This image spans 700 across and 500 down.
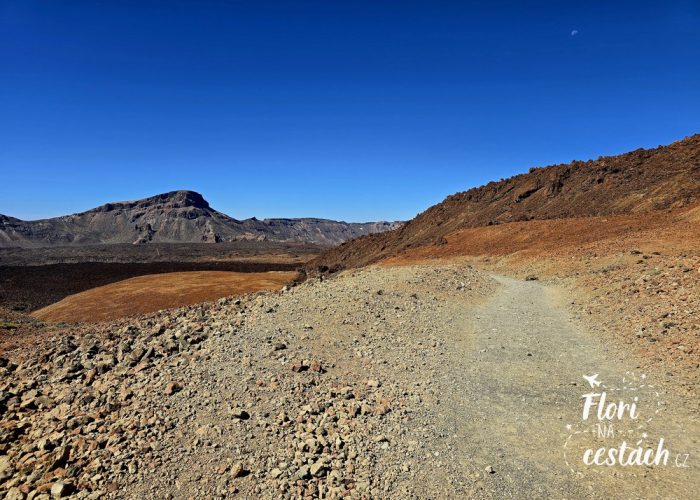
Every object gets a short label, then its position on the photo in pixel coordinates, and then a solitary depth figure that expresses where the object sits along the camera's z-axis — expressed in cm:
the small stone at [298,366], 893
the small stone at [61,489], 607
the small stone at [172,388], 817
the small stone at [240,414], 734
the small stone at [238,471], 607
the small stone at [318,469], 599
